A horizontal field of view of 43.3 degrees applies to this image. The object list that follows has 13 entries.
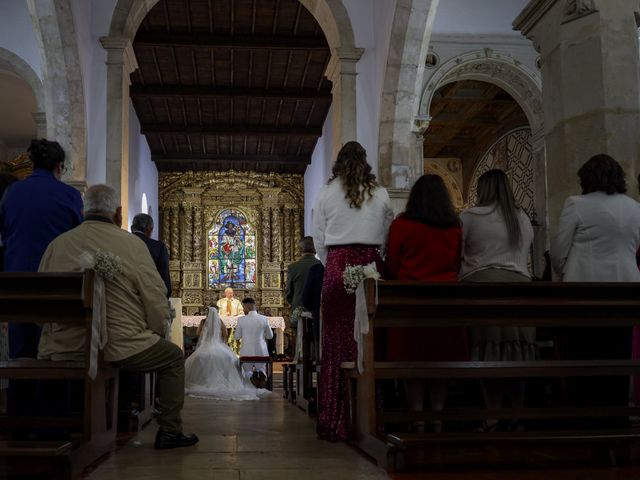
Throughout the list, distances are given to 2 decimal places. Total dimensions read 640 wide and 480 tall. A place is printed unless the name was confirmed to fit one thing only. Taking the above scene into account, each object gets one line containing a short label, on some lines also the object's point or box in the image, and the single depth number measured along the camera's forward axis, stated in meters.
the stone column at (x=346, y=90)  10.95
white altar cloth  17.61
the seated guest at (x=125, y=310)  4.05
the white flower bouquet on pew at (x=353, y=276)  4.04
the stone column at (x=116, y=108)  10.36
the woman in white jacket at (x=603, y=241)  4.39
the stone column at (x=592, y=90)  5.25
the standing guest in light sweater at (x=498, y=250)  4.52
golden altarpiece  22.72
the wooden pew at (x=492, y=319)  3.84
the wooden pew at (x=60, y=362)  3.78
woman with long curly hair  4.57
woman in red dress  4.41
